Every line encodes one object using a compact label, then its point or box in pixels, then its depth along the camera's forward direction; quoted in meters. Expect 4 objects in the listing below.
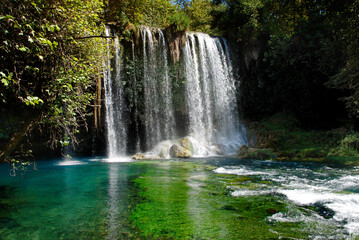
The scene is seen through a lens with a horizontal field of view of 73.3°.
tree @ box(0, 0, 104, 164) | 3.77
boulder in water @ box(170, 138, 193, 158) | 15.68
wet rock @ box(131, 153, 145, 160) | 15.29
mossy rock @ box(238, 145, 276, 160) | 13.85
